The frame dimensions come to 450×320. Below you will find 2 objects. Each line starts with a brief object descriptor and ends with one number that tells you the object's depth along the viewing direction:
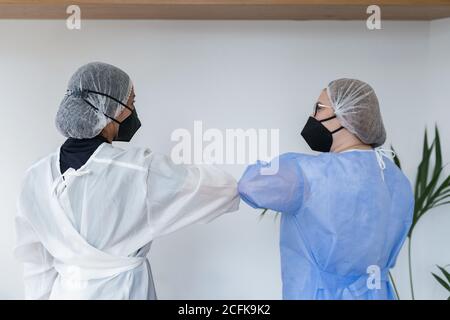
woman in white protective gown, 1.57
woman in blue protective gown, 1.57
